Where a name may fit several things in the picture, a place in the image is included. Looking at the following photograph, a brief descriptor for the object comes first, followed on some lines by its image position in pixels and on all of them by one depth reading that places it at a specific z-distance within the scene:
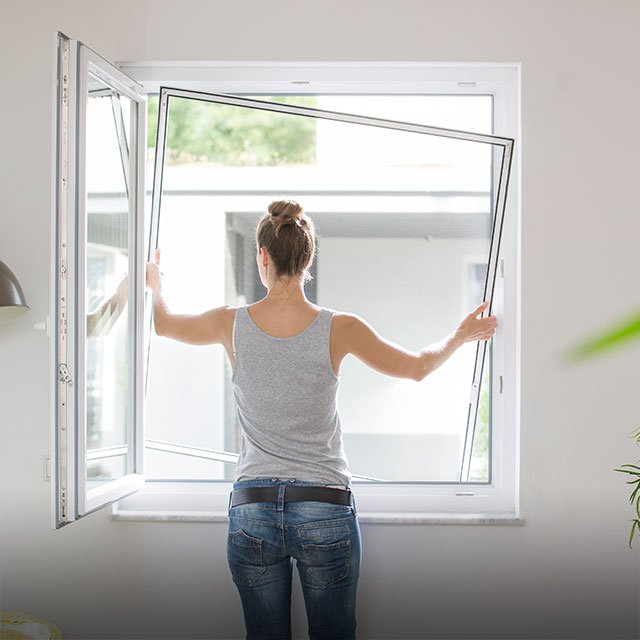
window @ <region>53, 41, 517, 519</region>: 2.87
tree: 5.73
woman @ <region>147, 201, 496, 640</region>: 2.26
